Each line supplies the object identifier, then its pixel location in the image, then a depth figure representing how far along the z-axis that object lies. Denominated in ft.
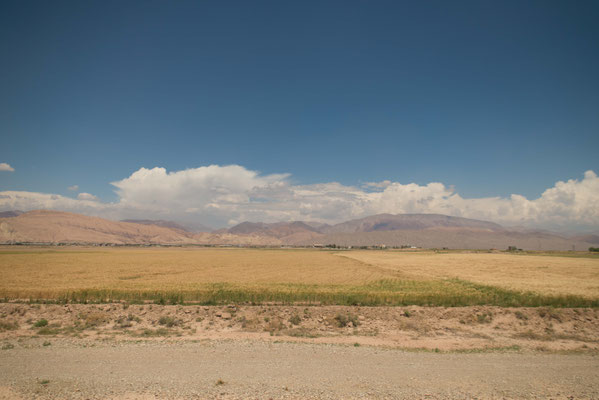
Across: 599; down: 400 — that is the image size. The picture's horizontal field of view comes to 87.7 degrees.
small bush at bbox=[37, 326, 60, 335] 53.06
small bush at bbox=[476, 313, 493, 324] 64.69
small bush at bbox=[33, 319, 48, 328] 57.53
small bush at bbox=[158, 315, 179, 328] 58.90
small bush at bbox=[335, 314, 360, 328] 60.54
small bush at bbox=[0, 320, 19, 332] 55.33
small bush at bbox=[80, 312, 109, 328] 58.13
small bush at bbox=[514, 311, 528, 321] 65.20
